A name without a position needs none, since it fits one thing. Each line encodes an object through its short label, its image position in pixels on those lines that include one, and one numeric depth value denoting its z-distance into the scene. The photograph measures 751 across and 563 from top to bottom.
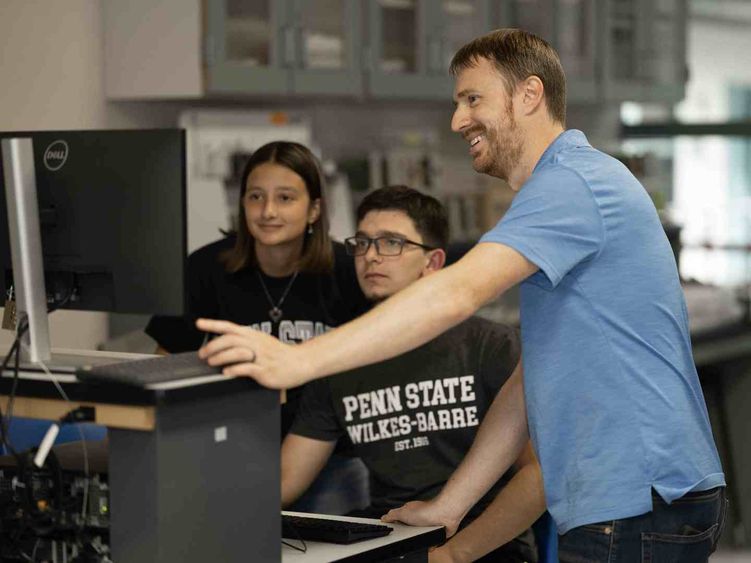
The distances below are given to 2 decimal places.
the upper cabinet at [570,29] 5.11
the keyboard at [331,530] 2.23
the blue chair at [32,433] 2.89
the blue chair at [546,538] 2.72
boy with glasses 2.70
